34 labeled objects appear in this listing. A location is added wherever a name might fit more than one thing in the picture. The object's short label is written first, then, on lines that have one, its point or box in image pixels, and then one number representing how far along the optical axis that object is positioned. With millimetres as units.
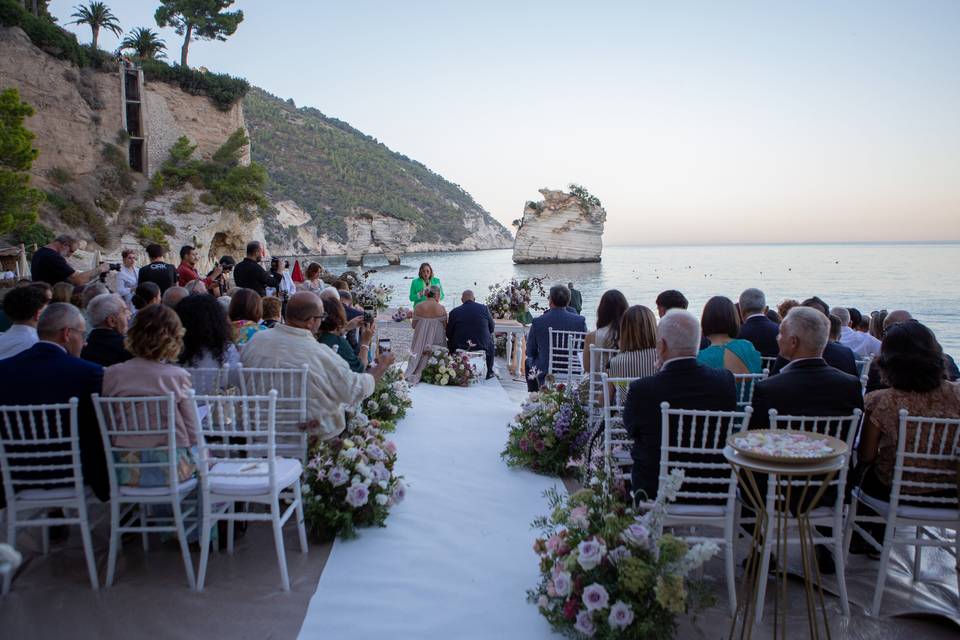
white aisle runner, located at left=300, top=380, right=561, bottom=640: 2932
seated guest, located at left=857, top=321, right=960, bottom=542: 3092
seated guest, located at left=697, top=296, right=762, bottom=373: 3885
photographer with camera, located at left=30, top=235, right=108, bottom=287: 7371
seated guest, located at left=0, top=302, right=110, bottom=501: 3064
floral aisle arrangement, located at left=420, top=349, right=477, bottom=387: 8383
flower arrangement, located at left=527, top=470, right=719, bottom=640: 2512
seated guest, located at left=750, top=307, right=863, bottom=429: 3049
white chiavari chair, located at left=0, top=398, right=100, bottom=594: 2924
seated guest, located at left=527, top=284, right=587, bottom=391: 6938
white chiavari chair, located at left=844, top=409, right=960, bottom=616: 2953
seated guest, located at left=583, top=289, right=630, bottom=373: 5172
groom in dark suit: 8562
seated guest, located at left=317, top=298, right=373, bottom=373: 4855
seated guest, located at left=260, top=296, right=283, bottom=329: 5359
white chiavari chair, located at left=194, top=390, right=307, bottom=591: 3086
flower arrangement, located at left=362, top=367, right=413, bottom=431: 6129
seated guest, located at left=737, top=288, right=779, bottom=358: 4914
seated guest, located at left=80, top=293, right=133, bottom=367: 3863
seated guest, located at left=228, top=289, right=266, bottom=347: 4848
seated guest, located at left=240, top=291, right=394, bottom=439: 3752
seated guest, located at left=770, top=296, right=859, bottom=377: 3975
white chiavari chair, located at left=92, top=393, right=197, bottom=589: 3002
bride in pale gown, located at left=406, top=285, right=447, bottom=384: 8602
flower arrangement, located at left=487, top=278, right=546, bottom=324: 11117
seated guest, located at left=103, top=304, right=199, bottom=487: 3078
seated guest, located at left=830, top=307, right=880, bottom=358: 5605
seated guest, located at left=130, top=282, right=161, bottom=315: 5340
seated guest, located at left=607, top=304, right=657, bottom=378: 4188
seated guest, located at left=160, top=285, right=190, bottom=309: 5111
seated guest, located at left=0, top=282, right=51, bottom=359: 3863
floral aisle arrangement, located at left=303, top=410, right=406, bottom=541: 3662
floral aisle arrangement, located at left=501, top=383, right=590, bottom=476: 4953
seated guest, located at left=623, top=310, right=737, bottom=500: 2994
